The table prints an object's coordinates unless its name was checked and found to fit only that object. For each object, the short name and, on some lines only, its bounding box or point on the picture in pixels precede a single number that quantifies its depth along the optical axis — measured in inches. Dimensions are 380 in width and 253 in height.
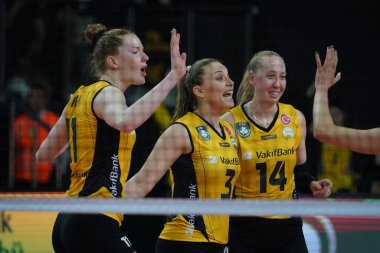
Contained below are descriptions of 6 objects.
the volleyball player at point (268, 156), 435.9
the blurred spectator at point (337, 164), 676.3
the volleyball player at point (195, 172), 408.3
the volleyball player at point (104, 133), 364.9
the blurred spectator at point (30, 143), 693.3
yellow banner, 535.2
